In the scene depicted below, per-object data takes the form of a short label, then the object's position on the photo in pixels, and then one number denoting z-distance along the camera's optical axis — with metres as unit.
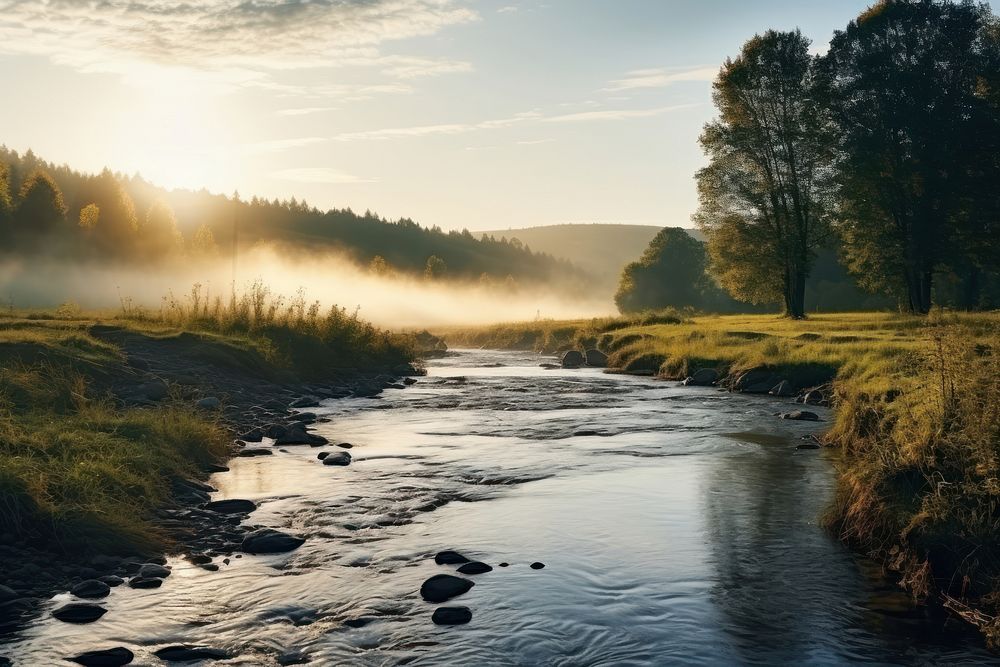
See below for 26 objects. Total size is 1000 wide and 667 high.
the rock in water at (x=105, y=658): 7.46
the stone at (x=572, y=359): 45.62
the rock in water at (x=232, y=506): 12.80
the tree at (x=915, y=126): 44.38
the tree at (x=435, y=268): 164.00
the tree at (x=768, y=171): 48.97
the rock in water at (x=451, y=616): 8.68
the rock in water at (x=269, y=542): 10.93
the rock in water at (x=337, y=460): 16.70
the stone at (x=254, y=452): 17.48
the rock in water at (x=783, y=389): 28.53
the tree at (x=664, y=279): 96.69
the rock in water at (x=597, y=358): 45.88
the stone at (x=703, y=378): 33.25
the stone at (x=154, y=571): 9.67
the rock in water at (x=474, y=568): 10.20
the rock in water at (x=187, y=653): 7.61
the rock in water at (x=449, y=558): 10.60
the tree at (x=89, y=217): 103.69
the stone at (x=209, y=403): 20.66
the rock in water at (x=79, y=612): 8.41
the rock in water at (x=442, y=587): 9.33
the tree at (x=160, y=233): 109.06
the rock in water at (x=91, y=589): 9.02
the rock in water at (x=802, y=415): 22.48
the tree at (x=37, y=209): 96.50
